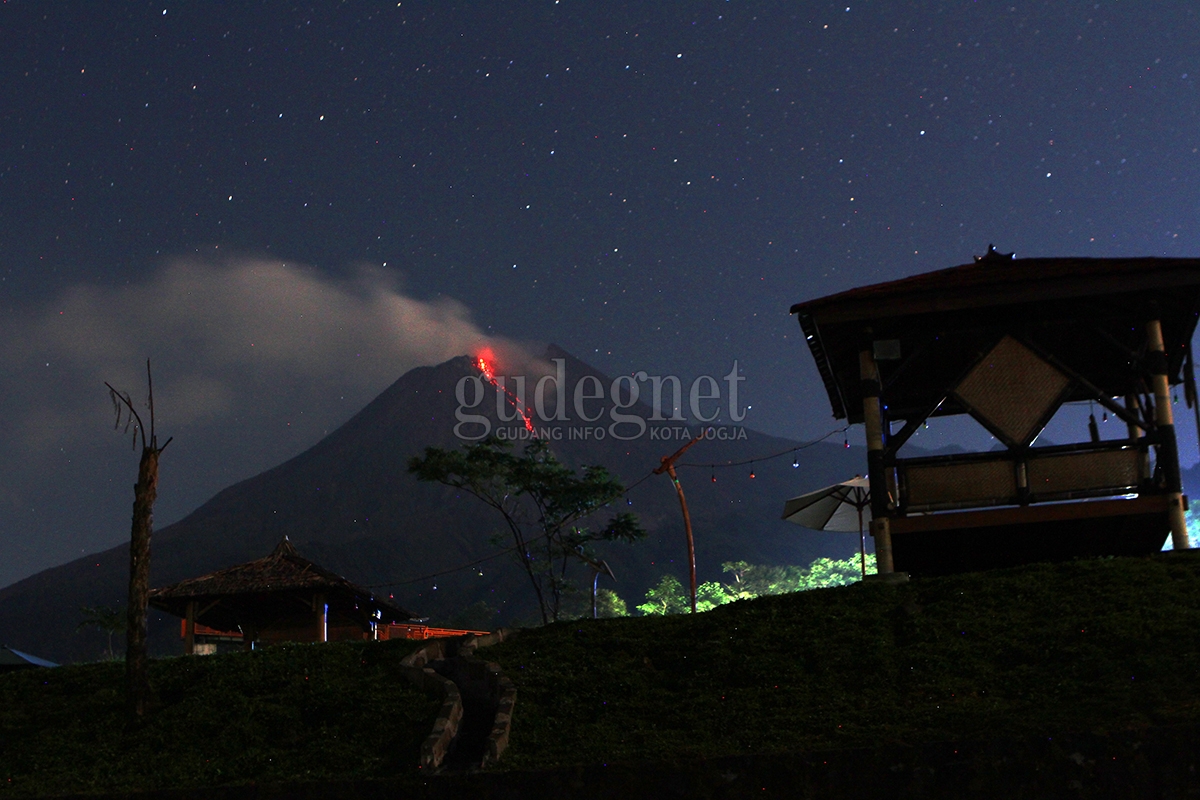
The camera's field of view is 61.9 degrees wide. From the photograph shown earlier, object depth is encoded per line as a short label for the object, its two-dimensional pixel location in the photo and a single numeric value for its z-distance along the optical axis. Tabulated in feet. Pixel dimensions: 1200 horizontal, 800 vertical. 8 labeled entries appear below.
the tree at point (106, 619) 180.96
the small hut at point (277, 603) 93.20
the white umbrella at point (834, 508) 77.51
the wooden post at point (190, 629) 93.61
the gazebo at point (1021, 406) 47.52
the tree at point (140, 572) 39.42
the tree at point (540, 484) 139.03
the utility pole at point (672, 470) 102.60
